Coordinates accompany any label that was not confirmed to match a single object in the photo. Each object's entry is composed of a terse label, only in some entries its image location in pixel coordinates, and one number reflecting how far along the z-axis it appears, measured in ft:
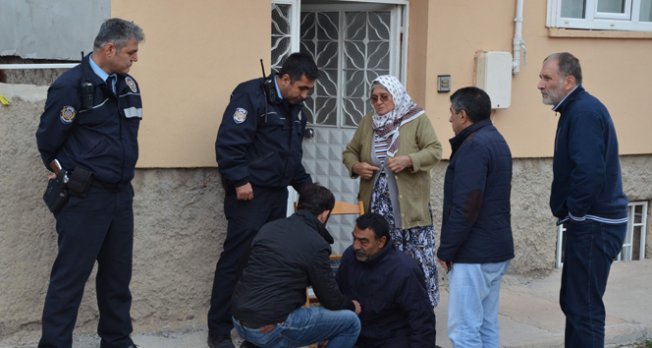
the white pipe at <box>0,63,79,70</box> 19.86
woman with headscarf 20.98
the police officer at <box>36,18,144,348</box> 17.61
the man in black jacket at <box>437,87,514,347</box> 17.75
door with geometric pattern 25.17
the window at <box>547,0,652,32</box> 26.48
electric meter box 25.02
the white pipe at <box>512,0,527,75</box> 25.61
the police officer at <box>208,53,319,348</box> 19.66
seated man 18.66
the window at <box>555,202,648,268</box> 29.12
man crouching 17.16
